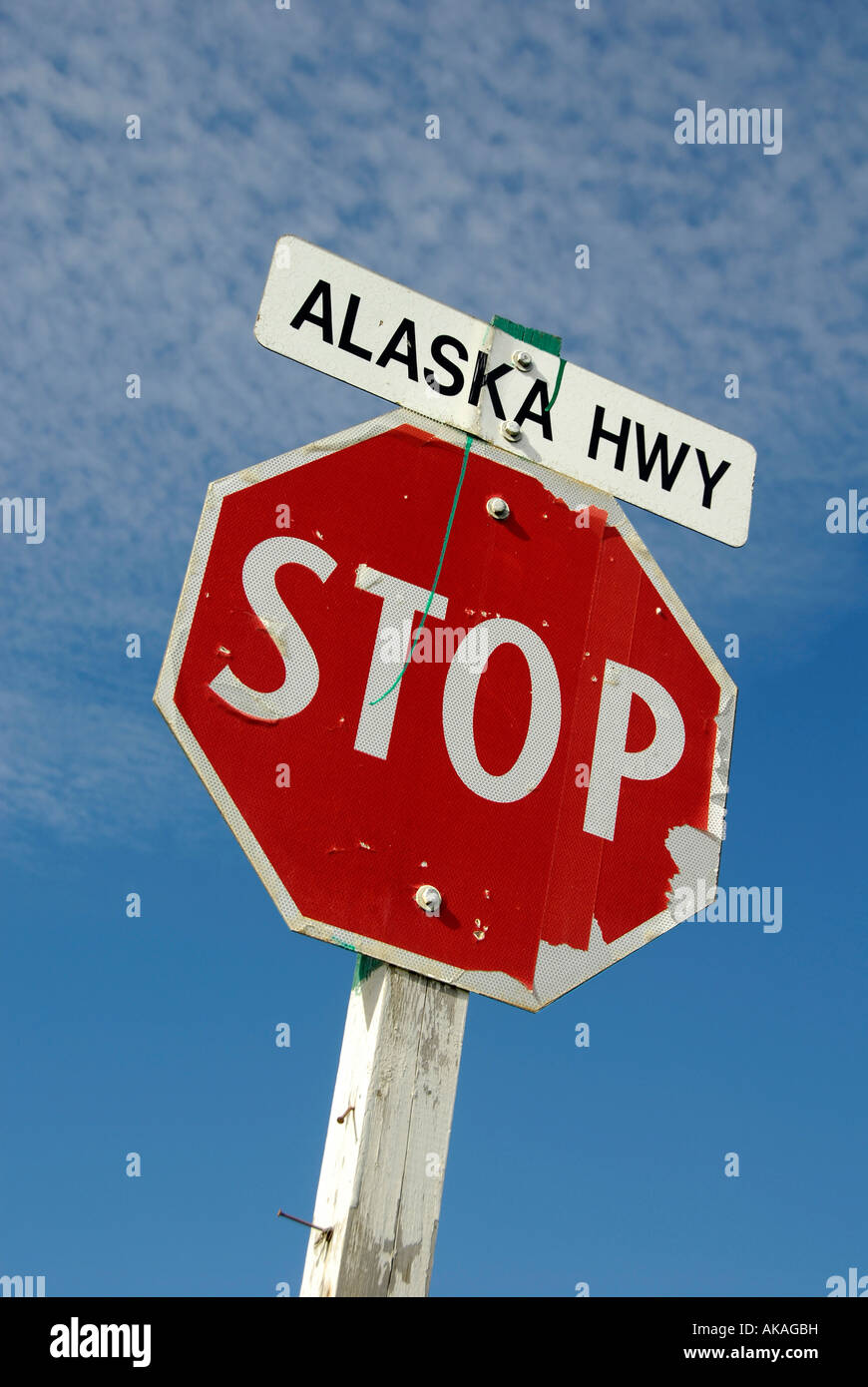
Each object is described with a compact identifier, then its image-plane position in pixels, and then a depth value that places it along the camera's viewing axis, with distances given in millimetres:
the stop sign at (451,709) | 2244
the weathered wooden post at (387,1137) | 2021
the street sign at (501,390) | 2691
